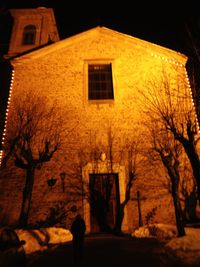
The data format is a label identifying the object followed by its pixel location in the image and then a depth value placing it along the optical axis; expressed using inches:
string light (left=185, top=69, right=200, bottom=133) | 436.4
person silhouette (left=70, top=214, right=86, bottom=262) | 229.0
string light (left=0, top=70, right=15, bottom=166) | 431.0
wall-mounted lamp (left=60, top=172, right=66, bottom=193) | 405.9
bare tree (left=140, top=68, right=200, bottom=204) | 433.4
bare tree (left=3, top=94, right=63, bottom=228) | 411.3
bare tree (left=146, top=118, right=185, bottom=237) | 365.4
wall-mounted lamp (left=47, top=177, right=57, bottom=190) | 406.9
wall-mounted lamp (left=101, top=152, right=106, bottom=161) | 420.2
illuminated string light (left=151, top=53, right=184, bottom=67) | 505.0
